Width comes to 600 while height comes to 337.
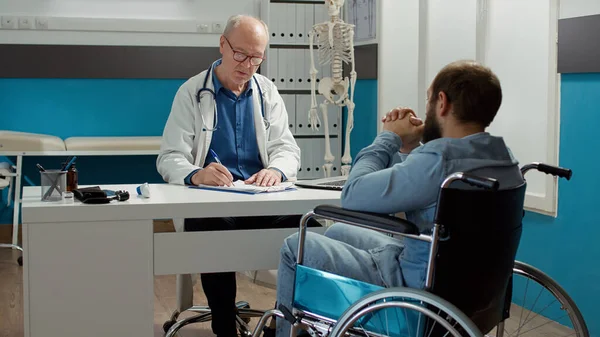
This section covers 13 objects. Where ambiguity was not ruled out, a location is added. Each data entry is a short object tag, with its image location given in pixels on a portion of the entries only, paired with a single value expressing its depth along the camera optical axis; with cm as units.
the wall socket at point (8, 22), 486
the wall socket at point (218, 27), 524
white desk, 193
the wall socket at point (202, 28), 521
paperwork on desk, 227
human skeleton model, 437
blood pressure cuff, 201
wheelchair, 153
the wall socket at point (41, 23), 492
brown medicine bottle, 212
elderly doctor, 271
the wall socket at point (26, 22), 489
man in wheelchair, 166
